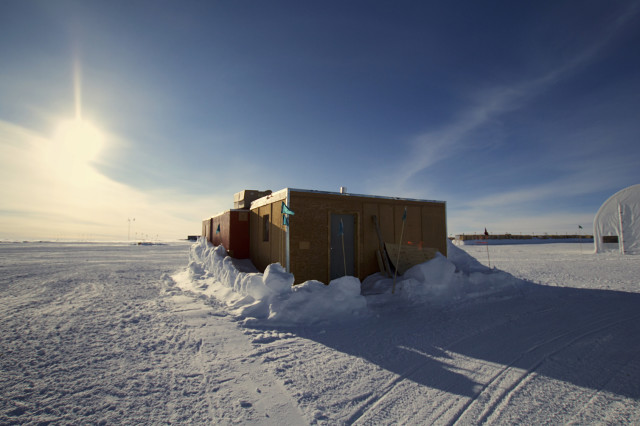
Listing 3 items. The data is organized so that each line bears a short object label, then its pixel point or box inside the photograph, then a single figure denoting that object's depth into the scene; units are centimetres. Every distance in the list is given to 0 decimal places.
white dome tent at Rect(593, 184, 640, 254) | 2394
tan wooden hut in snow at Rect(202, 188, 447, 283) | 1016
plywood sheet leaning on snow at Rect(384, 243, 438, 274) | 1136
